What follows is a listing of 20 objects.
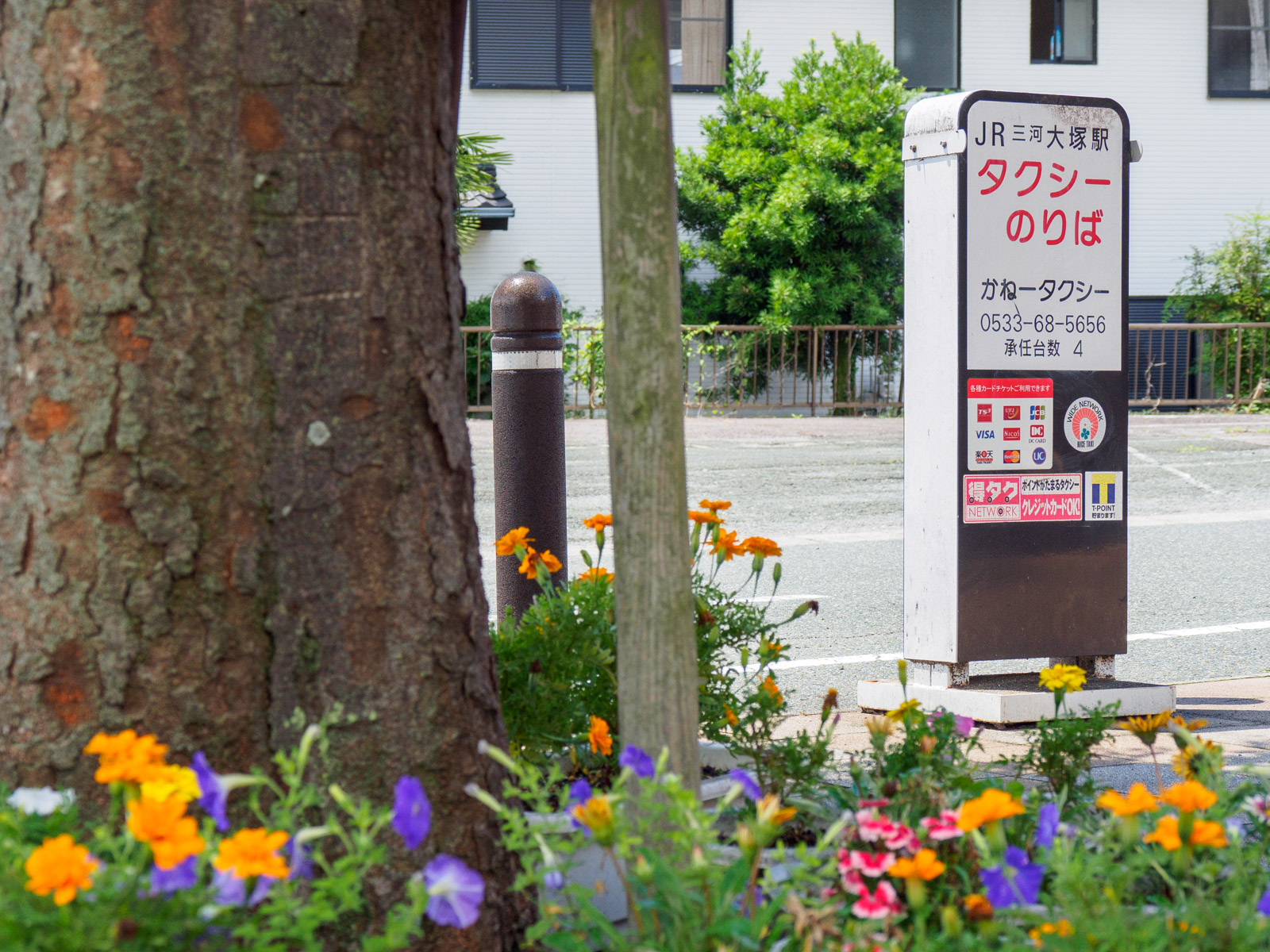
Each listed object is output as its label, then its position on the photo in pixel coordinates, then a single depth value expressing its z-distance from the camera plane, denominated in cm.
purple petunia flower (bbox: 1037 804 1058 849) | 626
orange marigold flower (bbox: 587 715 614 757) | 682
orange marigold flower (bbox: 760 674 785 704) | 698
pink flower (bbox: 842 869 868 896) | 627
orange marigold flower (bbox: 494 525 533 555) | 739
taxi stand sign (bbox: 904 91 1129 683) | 833
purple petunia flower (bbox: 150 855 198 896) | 558
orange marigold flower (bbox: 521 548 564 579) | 739
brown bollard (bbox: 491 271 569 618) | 798
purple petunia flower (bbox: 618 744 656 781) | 624
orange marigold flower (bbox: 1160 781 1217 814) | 617
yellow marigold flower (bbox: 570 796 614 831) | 593
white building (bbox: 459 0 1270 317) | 3401
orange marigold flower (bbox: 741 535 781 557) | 720
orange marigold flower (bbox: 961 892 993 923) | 611
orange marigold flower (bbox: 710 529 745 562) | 721
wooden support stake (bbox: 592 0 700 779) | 629
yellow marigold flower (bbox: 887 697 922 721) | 675
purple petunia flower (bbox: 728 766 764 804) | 626
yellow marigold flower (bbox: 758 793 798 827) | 594
